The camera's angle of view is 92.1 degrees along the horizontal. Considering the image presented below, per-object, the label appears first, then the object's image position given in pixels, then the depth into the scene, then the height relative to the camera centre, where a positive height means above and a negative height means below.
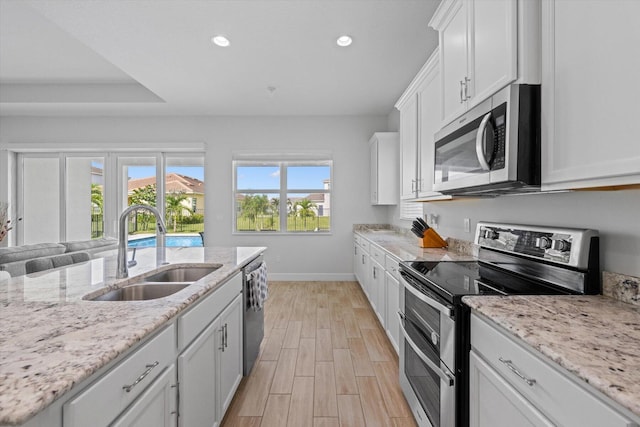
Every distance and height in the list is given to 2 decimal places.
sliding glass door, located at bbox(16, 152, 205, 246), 5.40 +0.39
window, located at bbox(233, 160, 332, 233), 5.41 +0.25
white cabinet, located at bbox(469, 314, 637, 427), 0.70 -0.49
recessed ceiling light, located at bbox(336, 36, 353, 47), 2.97 +1.66
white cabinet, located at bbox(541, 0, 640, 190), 0.92 +0.40
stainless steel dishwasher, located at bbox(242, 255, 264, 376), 2.14 -0.87
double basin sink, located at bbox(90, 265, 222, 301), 1.52 -0.41
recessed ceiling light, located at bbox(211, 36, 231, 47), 2.95 +1.65
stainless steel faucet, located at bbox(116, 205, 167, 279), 1.59 -0.15
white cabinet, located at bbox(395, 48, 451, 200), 2.41 +0.72
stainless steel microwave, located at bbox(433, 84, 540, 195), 1.29 +0.32
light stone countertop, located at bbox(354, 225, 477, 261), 2.28 -0.34
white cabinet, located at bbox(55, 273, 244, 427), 0.73 -0.56
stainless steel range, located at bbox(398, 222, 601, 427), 1.26 -0.35
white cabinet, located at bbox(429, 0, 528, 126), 1.28 +0.82
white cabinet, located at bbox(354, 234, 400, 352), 2.51 -0.73
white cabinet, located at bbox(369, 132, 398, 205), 4.64 +0.67
